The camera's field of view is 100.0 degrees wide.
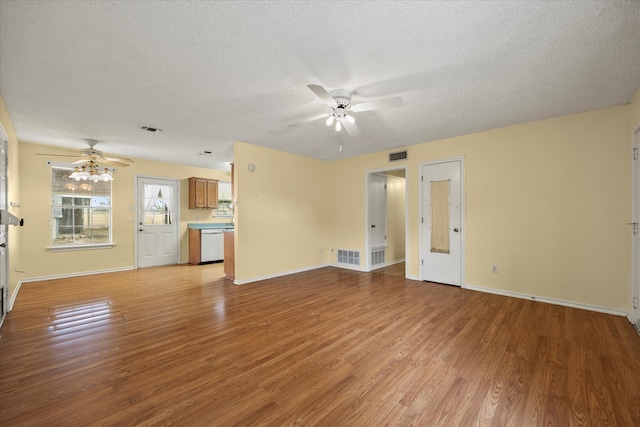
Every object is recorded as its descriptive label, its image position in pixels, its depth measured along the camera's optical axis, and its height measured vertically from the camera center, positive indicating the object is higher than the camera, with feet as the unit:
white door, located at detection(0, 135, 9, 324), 9.67 -1.02
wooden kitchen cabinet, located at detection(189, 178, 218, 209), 22.76 +1.76
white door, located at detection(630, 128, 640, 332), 9.57 -0.78
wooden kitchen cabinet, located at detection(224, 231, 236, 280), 16.57 -2.70
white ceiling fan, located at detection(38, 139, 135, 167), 15.14 +3.48
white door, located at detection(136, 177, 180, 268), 20.58 -0.61
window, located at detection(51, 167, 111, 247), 17.25 +0.20
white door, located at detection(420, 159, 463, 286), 14.76 -0.55
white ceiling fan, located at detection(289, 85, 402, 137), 8.29 +3.56
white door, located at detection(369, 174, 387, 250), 19.32 +0.16
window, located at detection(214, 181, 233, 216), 25.29 +1.31
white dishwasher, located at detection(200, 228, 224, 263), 22.02 -2.62
